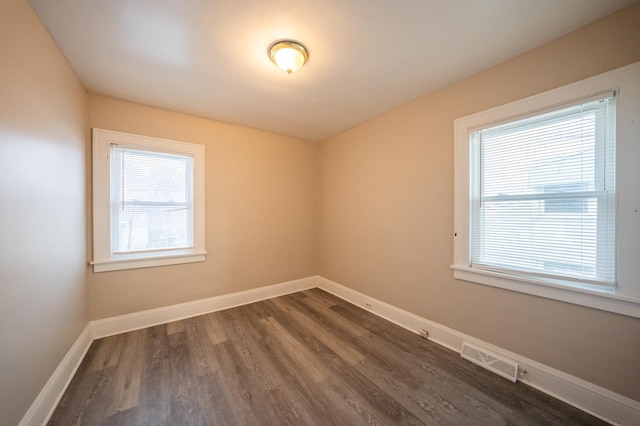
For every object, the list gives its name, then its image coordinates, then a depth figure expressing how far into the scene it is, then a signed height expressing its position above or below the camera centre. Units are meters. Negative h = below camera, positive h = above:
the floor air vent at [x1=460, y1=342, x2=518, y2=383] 1.75 -1.25
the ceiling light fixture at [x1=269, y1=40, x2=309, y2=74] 1.66 +1.21
